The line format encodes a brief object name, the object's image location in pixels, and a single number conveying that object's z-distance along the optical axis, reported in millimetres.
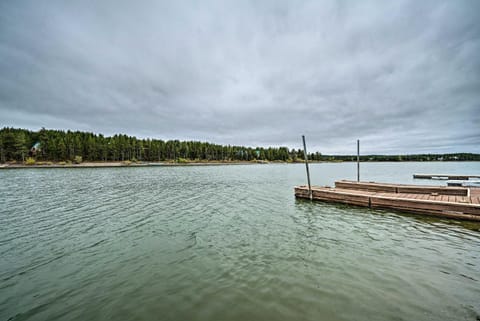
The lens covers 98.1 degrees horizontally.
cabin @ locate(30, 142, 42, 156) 105025
